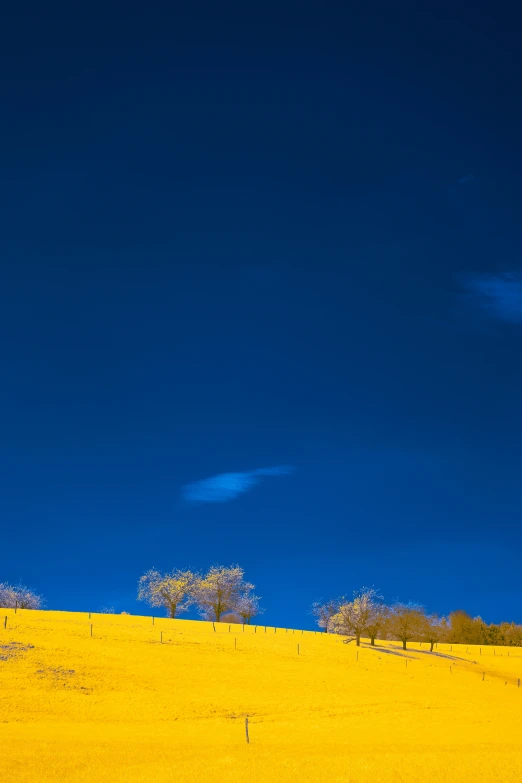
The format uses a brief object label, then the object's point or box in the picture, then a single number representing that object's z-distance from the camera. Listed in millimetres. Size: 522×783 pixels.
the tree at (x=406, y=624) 98750
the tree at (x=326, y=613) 120625
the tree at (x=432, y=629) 101775
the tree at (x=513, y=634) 147250
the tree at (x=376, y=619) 98062
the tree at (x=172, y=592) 125938
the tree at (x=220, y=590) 125500
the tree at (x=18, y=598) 120438
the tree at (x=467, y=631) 151125
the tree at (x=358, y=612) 97500
